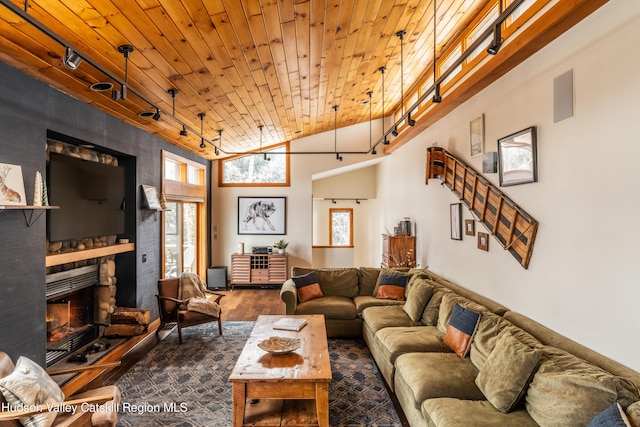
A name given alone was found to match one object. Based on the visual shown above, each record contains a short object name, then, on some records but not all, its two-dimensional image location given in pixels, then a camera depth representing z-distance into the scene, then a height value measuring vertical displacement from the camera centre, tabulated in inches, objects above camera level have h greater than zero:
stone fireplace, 143.3 -40.9
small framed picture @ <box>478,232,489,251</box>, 143.3 -10.5
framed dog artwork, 318.7 +1.8
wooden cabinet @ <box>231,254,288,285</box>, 305.9 -46.0
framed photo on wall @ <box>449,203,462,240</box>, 169.4 -1.8
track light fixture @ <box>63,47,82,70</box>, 88.0 +41.2
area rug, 111.8 -64.5
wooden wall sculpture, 118.0 +4.9
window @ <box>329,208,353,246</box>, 409.7 -12.3
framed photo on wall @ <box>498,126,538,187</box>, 113.0 +20.6
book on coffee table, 143.0 -45.7
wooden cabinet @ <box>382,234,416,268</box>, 232.8 -23.5
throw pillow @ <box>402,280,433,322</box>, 155.7 -38.3
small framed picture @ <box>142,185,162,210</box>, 195.9 +11.2
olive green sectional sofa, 70.8 -41.3
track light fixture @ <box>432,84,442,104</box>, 120.9 +42.1
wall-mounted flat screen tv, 134.8 +8.7
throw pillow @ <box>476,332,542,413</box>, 83.4 -39.6
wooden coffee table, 99.9 -46.8
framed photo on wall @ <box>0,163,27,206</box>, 105.0 +10.0
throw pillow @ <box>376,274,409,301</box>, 187.9 -38.8
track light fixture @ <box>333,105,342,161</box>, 274.7 +76.2
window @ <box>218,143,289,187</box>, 321.4 +44.0
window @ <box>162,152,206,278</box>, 237.8 +0.2
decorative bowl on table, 115.8 -44.4
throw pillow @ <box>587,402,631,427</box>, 59.2 -35.5
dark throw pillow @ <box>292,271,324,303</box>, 192.9 -39.9
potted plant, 309.0 -26.0
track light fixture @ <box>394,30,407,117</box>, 143.2 +77.5
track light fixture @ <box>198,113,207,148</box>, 187.1 +55.0
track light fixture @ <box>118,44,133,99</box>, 107.5 +52.5
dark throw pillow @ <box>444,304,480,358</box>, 115.0 -39.0
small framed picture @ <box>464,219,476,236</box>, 156.2 -4.9
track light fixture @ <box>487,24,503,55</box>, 83.2 +43.3
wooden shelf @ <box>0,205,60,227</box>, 108.2 +2.9
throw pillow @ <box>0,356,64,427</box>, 77.6 -40.6
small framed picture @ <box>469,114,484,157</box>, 147.9 +35.4
